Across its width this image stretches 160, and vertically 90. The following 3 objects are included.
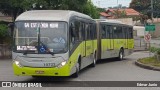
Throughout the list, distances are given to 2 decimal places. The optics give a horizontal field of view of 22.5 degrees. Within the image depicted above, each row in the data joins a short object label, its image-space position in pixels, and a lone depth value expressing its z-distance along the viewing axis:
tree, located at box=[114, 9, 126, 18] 116.94
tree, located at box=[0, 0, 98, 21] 34.17
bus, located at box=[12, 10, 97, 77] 15.13
